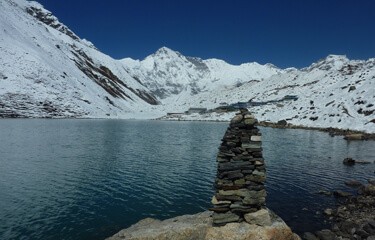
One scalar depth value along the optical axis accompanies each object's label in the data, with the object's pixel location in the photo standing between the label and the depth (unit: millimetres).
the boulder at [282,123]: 144950
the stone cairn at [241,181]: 21484
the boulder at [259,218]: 21297
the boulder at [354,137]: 91250
